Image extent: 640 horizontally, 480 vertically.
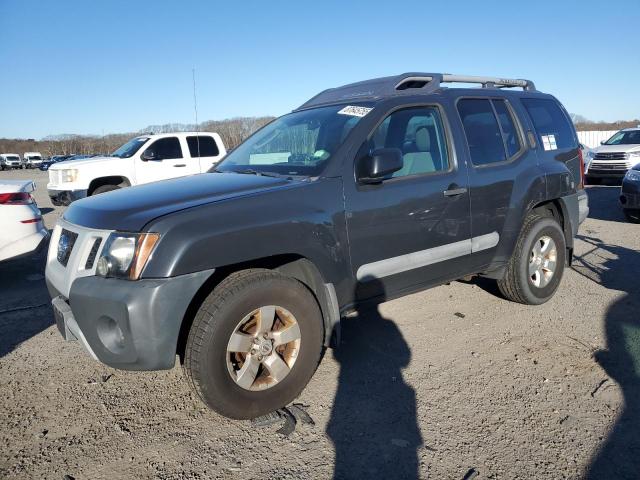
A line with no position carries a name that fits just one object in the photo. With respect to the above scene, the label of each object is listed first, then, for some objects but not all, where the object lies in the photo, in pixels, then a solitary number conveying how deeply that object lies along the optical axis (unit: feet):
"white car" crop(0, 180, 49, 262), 16.16
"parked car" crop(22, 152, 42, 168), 183.97
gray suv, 8.13
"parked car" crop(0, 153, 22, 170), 172.24
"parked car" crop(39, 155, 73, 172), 168.45
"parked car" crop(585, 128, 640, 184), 40.19
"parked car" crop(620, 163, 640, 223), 25.11
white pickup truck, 32.60
